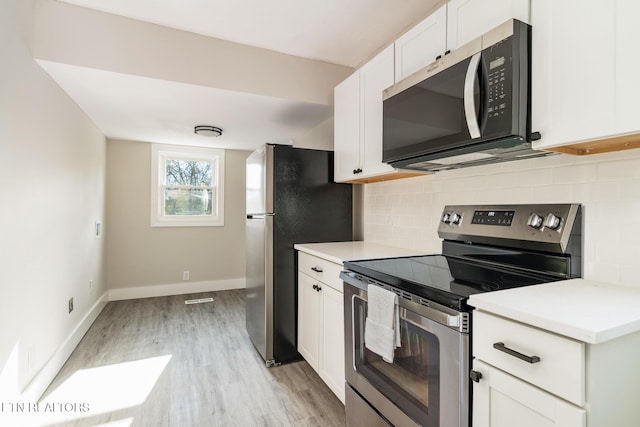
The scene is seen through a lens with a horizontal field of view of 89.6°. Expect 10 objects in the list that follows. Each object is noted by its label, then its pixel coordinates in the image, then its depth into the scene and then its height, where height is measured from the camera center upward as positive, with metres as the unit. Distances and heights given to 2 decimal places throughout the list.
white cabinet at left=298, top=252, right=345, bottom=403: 1.88 -0.70
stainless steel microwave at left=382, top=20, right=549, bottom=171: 1.15 +0.44
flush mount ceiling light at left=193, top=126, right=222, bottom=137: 3.55 +0.90
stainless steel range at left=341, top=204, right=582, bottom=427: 1.07 -0.31
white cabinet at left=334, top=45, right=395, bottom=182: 2.00 +0.64
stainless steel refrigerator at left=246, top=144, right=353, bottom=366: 2.47 -0.09
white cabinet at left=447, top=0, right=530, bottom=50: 1.20 +0.80
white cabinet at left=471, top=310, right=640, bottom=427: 0.76 -0.43
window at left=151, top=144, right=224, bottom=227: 4.48 +0.37
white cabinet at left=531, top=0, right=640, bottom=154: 0.92 +0.45
